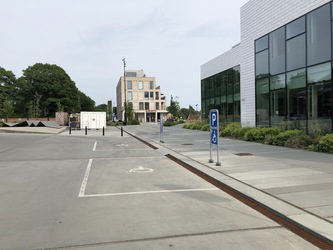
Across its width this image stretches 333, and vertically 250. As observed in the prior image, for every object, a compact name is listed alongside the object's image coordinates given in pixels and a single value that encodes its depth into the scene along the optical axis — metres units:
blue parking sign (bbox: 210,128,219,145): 10.61
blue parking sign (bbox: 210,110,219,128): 10.52
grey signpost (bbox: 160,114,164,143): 20.85
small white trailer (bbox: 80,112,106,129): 47.91
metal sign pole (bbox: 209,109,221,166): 10.51
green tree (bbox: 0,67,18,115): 82.69
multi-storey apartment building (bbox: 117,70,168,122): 114.00
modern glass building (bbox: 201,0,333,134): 15.27
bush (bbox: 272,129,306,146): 15.67
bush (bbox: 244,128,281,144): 17.23
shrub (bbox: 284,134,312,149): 14.48
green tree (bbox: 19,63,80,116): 79.94
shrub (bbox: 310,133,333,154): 12.59
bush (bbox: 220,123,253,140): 20.78
